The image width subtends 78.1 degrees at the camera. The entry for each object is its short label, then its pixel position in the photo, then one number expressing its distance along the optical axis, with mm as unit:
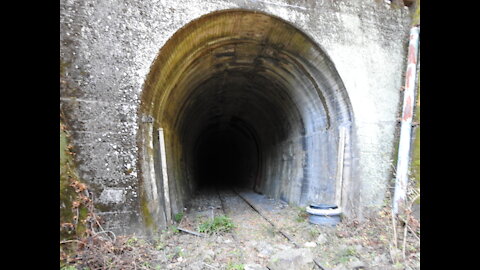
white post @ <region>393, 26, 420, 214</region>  6547
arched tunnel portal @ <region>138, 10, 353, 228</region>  6144
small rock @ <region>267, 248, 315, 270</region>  4656
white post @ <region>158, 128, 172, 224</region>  6609
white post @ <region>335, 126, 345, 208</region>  7113
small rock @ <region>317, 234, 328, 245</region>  5816
